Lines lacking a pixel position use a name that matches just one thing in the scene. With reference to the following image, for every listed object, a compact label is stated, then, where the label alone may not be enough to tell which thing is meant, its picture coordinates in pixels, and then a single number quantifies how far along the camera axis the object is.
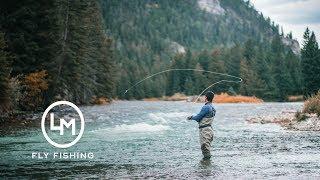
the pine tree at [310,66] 95.94
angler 16.01
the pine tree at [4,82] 27.35
